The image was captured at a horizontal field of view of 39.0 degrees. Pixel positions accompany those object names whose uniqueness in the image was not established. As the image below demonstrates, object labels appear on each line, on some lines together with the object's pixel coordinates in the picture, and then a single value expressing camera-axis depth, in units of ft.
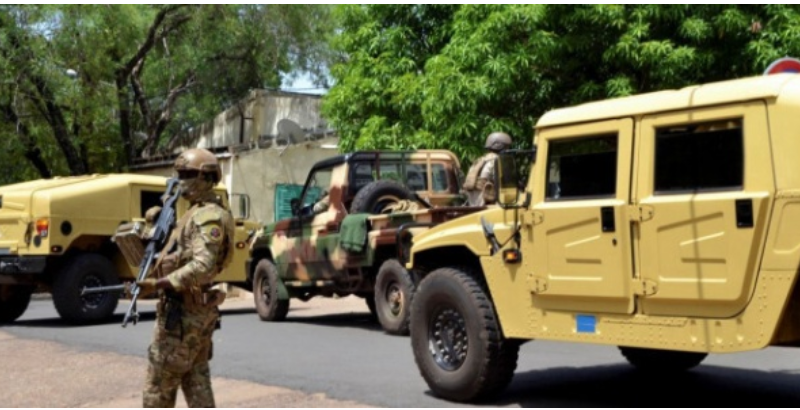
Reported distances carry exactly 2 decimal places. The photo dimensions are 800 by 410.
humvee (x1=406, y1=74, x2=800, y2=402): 19.71
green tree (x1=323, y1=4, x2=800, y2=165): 47.44
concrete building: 85.61
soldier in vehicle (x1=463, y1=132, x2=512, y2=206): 38.06
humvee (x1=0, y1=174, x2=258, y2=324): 47.29
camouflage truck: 40.14
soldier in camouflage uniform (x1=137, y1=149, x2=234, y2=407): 18.88
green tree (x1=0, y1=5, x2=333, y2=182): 85.30
